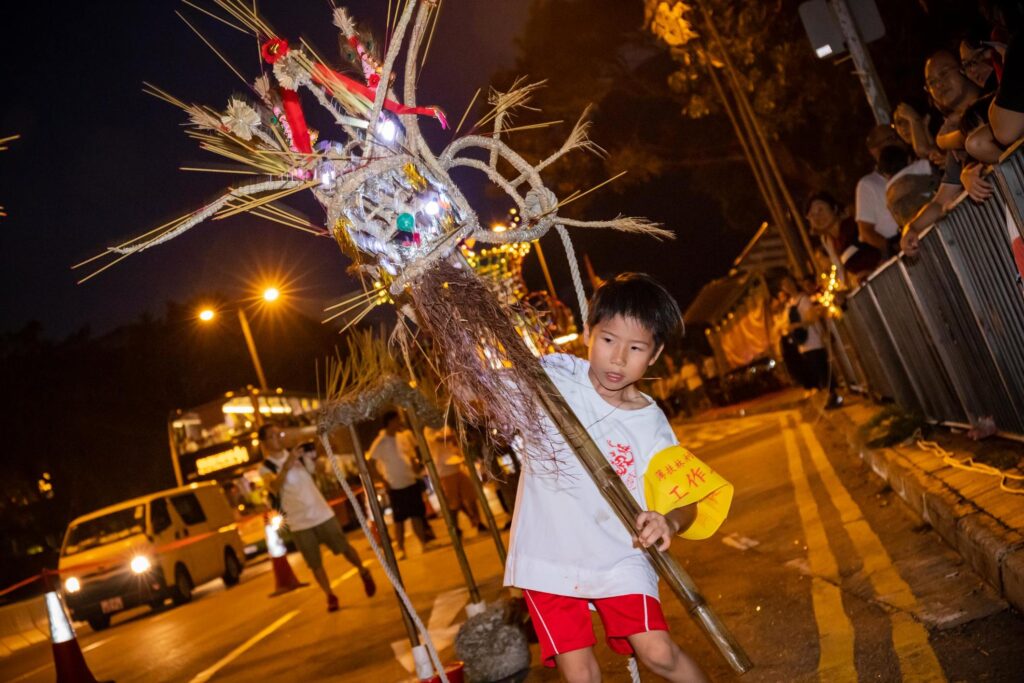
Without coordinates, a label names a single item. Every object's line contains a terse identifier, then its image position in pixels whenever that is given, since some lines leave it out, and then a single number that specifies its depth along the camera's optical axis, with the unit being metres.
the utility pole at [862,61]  9.38
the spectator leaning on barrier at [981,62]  5.26
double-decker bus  24.92
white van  15.48
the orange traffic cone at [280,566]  13.33
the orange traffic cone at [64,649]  8.11
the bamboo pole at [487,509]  5.61
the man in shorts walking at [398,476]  12.66
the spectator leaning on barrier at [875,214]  7.75
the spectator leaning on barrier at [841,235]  8.84
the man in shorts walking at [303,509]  9.72
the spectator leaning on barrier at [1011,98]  3.88
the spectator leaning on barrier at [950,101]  5.27
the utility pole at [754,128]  16.05
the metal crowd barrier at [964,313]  4.88
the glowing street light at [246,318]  28.12
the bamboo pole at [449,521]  5.54
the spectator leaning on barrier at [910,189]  6.46
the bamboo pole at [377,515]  4.64
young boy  3.05
